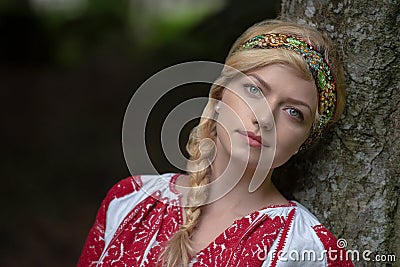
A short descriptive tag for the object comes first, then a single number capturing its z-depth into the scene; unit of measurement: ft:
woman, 6.73
